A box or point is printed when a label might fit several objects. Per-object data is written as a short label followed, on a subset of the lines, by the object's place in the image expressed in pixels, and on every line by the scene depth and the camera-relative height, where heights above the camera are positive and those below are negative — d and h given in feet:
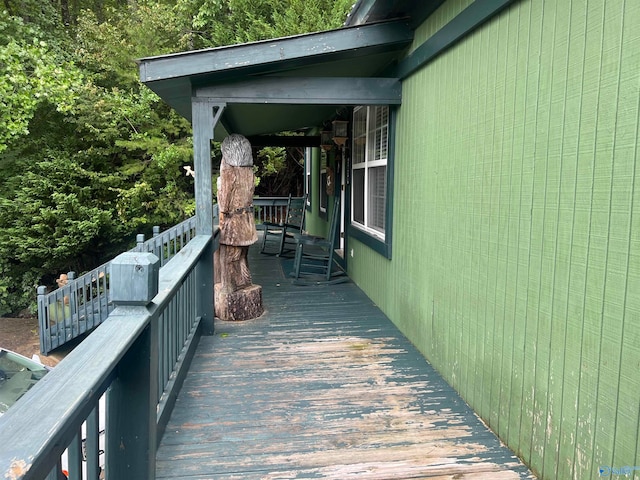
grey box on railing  4.73 -0.96
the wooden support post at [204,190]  12.26 -0.13
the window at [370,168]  15.20 +0.65
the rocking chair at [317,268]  18.92 -3.53
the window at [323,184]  26.17 +0.13
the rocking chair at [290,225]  25.97 -2.28
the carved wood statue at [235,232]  13.51 -1.39
